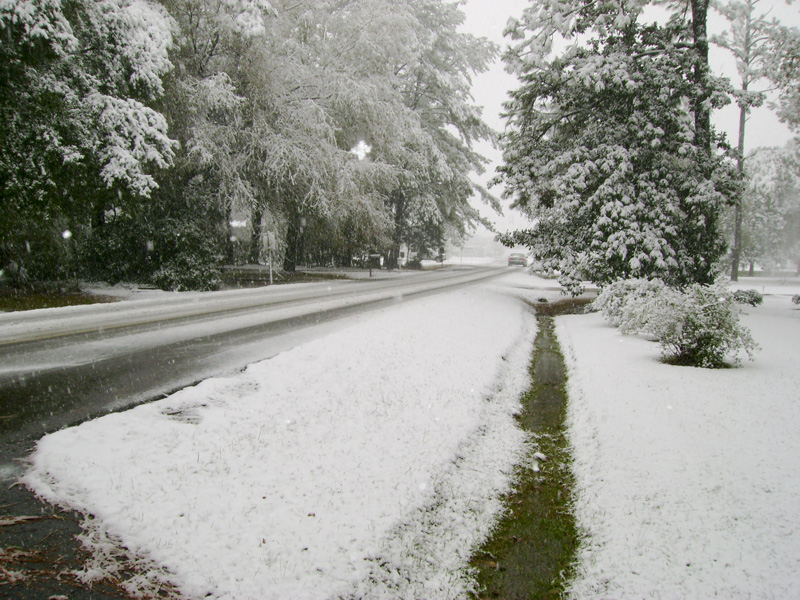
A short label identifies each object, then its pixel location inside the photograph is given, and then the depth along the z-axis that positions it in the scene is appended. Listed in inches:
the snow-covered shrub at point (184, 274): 681.0
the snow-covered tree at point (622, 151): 532.4
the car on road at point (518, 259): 2503.0
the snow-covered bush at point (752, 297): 652.4
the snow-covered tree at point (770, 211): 1761.1
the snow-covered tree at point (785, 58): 643.5
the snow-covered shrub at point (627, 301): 409.4
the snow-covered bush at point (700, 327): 298.9
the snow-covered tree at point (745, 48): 579.2
